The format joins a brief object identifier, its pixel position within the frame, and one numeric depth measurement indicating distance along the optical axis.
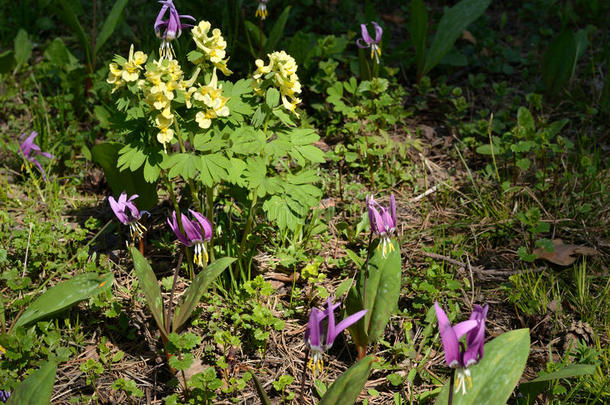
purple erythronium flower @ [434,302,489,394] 1.55
